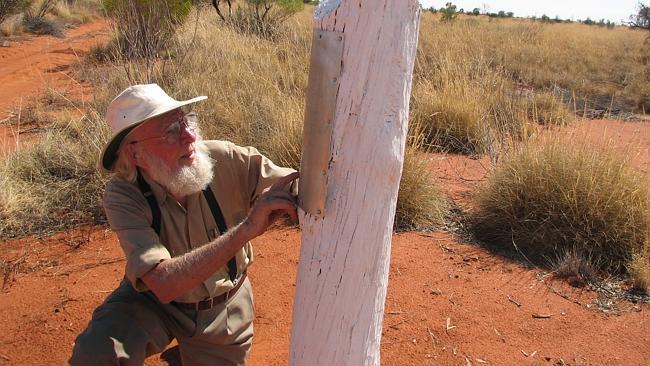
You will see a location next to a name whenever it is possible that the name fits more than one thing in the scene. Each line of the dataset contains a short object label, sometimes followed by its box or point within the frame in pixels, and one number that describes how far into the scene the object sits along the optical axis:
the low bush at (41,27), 17.55
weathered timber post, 1.31
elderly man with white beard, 1.94
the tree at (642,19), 23.19
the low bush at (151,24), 6.22
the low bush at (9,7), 15.75
